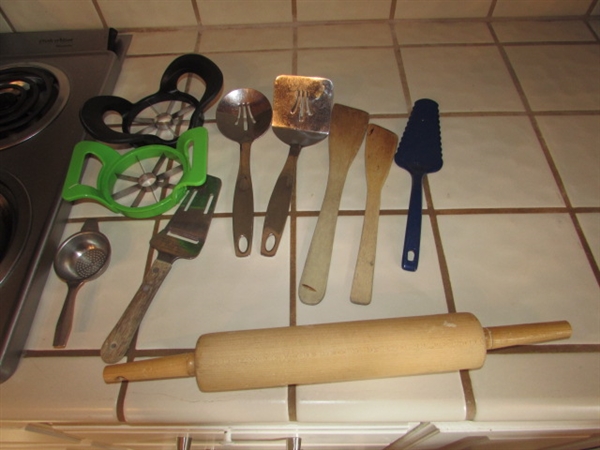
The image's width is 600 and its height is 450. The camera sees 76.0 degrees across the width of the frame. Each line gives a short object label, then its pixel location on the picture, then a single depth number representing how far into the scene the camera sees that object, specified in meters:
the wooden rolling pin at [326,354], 0.33
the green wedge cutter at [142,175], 0.46
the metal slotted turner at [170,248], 0.40
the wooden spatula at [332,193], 0.42
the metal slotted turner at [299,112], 0.54
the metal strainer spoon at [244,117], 0.54
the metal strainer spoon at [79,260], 0.43
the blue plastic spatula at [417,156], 0.45
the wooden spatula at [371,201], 0.42
